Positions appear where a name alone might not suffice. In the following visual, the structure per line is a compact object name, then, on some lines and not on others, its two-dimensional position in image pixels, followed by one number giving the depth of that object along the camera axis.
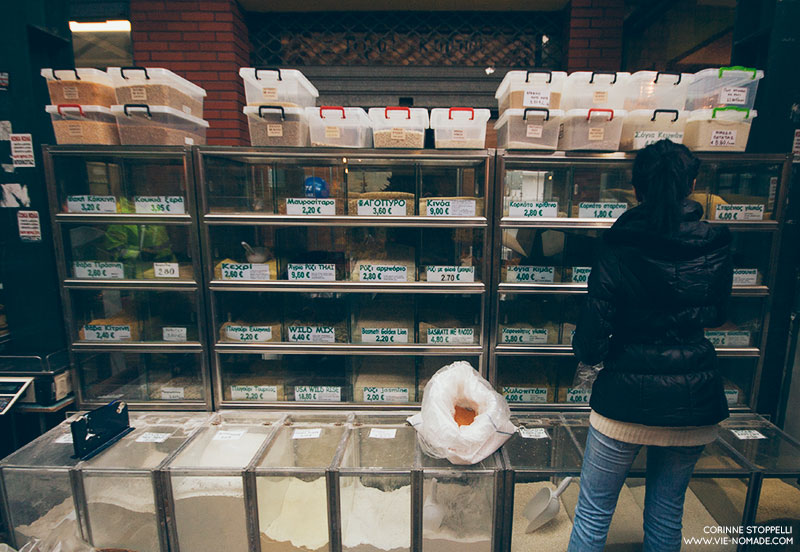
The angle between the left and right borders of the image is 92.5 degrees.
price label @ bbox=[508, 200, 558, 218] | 2.28
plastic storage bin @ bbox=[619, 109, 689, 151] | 2.19
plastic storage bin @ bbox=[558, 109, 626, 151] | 2.14
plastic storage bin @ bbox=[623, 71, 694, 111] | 2.21
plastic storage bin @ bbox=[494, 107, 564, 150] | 2.17
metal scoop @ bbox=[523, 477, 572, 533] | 2.06
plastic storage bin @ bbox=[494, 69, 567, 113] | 2.14
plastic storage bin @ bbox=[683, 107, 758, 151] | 2.16
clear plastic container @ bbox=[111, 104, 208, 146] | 2.18
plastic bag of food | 1.96
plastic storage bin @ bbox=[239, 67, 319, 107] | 2.20
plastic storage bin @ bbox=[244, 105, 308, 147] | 2.21
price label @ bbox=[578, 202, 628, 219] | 2.26
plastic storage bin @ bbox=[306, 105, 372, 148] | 2.22
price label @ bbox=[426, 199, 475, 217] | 2.25
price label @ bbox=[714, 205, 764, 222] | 2.28
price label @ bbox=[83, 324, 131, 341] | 2.46
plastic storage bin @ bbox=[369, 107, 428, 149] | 2.19
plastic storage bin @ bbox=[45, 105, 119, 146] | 2.18
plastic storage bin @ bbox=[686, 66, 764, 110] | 2.18
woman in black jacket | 1.46
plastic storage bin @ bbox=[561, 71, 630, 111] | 2.20
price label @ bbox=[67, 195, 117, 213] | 2.33
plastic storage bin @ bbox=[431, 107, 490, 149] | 2.18
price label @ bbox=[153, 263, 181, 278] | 2.40
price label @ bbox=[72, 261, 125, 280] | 2.38
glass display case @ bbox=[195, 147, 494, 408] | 2.28
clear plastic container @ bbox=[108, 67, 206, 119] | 2.17
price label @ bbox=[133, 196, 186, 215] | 2.33
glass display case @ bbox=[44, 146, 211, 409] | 2.30
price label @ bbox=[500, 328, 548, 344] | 2.43
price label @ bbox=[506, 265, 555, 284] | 2.35
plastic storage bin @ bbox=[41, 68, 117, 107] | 2.15
